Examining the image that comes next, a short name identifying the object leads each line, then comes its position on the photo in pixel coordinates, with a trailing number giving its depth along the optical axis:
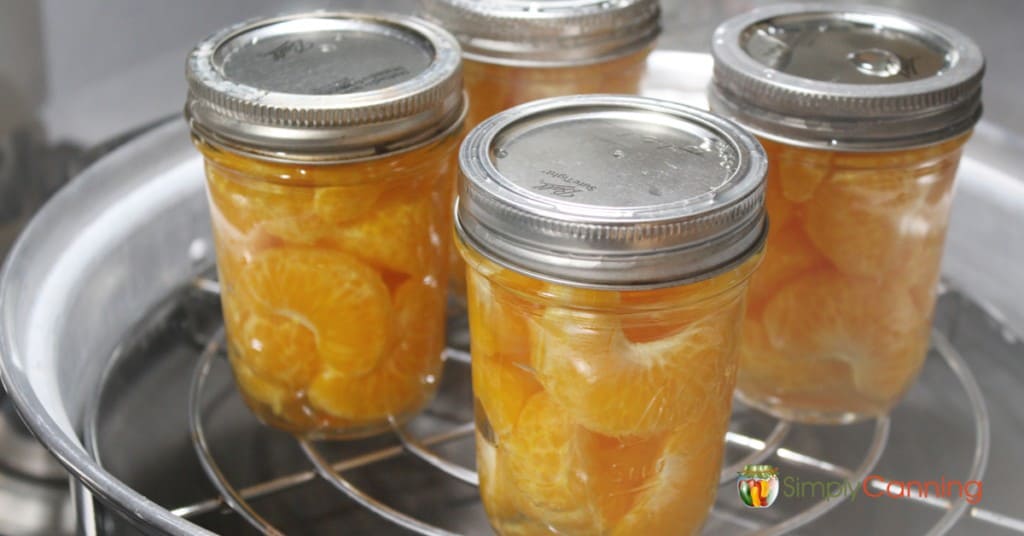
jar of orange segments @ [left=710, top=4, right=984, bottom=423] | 0.60
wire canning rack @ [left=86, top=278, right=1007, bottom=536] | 0.61
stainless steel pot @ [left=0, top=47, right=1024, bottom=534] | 0.61
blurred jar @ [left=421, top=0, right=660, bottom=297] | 0.70
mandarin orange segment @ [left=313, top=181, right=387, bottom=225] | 0.58
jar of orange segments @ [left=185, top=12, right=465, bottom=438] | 0.57
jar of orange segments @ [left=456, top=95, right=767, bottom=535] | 0.48
